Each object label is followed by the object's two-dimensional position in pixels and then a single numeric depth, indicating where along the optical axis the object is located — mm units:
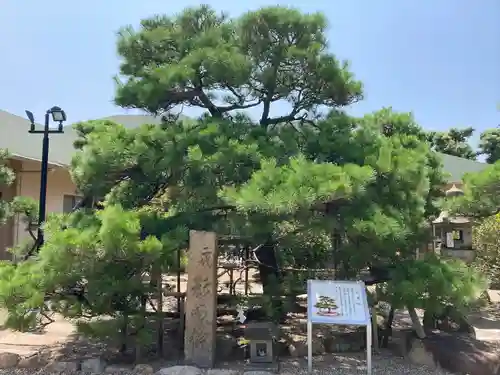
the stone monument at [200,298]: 3895
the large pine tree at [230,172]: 3432
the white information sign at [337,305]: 3602
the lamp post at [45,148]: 6312
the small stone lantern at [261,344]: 4031
